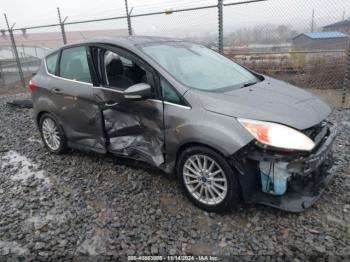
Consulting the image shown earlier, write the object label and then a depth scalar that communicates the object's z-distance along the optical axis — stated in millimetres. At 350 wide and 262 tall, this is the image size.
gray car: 2701
